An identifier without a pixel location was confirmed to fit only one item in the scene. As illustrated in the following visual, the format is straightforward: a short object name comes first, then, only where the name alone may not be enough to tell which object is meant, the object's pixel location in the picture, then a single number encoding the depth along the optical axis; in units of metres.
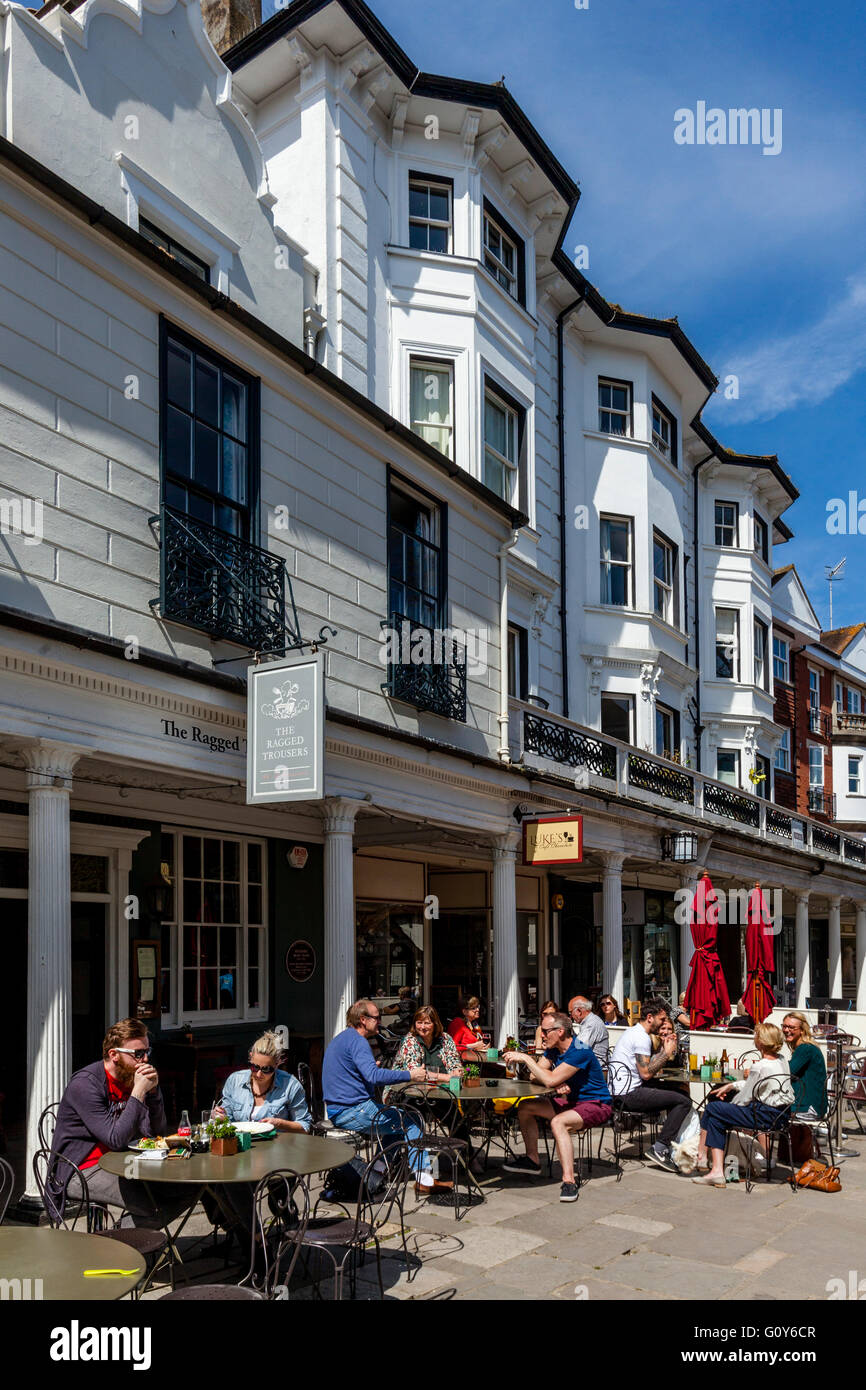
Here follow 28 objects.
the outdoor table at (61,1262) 4.48
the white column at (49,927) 8.27
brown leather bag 10.20
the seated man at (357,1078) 8.59
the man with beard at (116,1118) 6.86
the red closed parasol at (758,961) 17.47
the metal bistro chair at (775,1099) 10.20
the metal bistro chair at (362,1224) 6.32
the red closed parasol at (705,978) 16.66
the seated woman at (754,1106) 10.23
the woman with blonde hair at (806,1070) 10.62
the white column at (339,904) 11.98
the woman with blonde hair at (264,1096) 7.78
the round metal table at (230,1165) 6.25
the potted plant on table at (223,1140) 6.72
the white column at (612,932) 18.55
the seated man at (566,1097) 9.66
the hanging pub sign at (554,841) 15.18
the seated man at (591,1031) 13.20
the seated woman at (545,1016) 11.85
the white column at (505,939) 15.23
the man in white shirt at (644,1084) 11.06
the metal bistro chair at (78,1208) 6.14
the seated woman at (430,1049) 9.95
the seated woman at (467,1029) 12.86
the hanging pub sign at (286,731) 9.90
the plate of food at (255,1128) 7.17
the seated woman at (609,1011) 14.80
